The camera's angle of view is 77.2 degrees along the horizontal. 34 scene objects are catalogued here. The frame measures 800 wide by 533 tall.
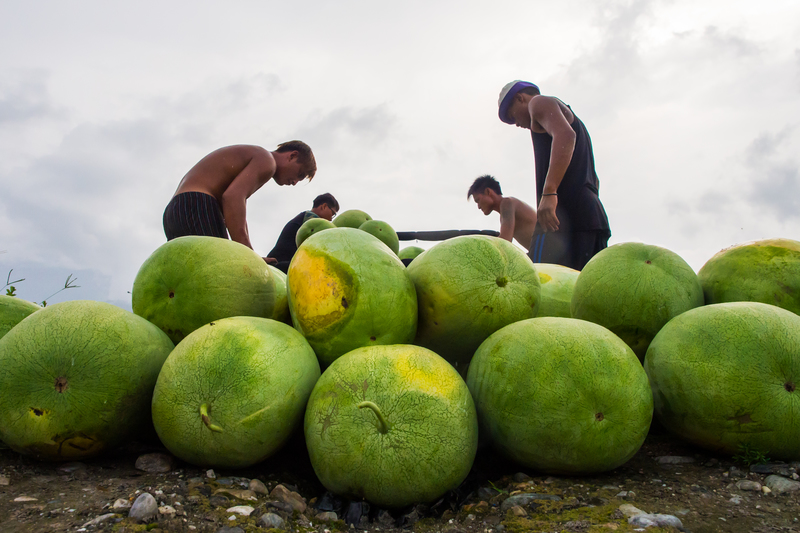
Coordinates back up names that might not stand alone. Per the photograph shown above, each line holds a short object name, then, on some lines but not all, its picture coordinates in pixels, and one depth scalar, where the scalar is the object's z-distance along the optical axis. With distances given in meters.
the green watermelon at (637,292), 2.40
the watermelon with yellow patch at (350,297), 2.08
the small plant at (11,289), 3.86
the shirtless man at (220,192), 4.79
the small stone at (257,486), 1.74
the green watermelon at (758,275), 2.44
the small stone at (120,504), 1.54
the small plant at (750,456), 1.90
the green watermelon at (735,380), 1.88
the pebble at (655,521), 1.46
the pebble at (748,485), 1.73
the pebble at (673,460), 2.03
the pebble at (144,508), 1.48
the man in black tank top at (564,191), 4.94
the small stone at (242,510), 1.57
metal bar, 6.53
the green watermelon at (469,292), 2.23
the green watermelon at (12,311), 2.54
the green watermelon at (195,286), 2.35
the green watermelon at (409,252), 5.25
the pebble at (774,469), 1.82
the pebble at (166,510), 1.52
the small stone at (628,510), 1.53
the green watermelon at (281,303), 2.63
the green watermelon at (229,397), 1.77
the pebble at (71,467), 1.93
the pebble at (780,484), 1.71
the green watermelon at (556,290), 2.83
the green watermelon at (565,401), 1.77
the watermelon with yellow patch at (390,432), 1.63
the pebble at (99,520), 1.45
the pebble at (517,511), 1.58
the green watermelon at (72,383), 1.91
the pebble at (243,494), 1.67
